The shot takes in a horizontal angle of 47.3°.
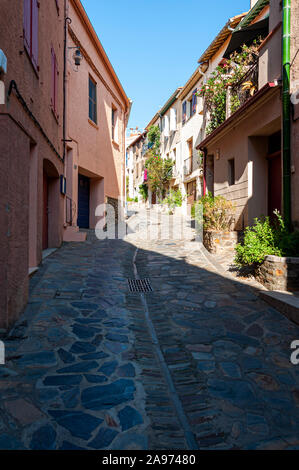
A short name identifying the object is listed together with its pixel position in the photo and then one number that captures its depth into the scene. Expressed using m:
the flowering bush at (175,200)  22.11
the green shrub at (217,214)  9.62
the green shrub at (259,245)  6.61
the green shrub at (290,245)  6.25
